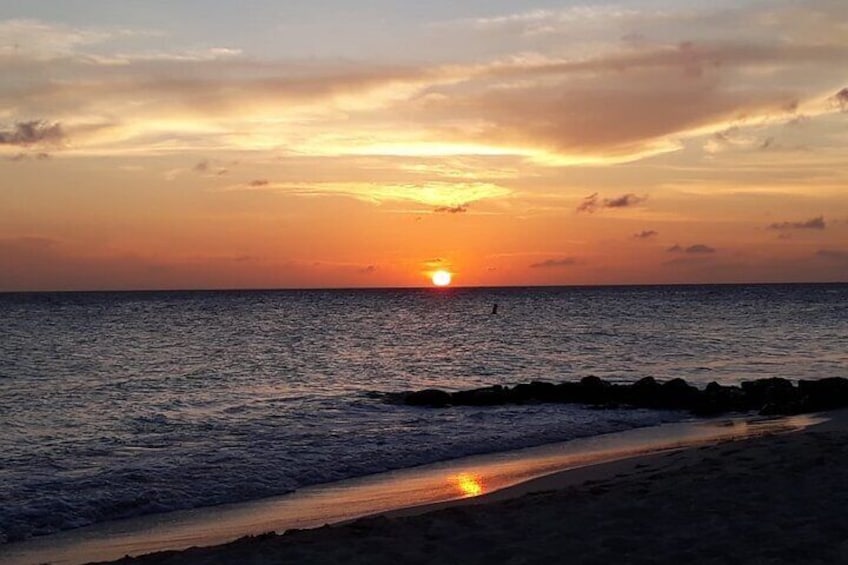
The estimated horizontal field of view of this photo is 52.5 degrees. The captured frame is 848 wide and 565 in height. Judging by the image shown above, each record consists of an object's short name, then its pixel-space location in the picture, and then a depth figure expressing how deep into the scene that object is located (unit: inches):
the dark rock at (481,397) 1142.3
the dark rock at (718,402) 1015.6
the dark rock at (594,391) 1131.9
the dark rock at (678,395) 1064.8
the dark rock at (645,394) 1095.0
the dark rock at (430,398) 1122.7
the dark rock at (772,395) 970.1
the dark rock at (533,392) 1157.8
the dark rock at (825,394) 977.5
